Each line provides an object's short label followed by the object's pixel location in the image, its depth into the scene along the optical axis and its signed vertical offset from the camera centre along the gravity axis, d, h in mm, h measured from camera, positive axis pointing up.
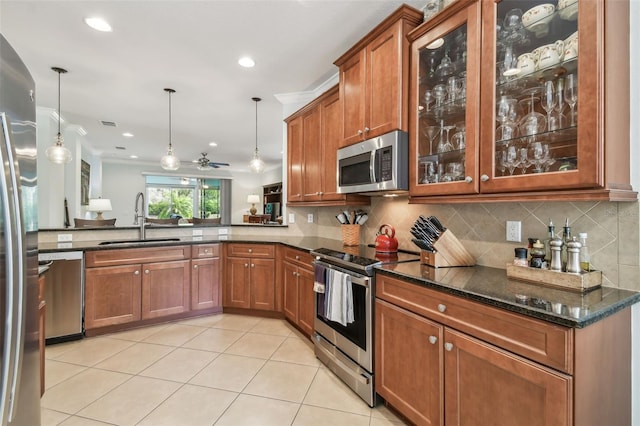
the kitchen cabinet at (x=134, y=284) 3033 -759
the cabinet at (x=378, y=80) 2125 +1014
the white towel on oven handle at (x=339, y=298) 2105 -603
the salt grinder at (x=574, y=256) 1391 -194
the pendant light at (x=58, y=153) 3525 +667
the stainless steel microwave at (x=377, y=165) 2115 +361
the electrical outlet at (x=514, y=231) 1778 -102
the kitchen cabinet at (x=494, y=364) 1065 -625
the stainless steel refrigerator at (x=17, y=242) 979 -106
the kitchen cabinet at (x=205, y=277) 3561 -763
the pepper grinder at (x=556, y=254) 1451 -192
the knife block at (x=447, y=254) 1892 -255
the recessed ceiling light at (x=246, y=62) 2997 +1487
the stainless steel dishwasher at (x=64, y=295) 2832 -787
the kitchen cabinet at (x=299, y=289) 2875 -767
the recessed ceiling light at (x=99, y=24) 2385 +1473
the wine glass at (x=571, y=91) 1318 +530
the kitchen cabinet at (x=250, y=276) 3541 -753
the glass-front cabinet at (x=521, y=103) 1240 +545
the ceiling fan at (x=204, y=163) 7430 +1243
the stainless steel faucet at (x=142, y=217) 3592 -65
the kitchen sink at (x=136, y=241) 3339 -338
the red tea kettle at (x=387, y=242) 2553 -244
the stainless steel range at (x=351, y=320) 1978 -759
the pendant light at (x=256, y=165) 4590 +702
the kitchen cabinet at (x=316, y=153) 3028 +647
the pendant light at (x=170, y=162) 4352 +711
